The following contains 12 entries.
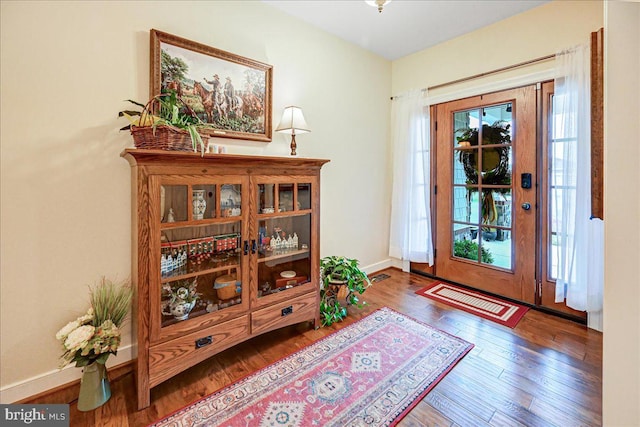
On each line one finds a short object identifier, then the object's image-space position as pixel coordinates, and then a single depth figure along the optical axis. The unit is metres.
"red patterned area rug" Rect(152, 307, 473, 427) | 1.43
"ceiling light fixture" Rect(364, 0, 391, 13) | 1.77
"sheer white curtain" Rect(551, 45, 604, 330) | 2.20
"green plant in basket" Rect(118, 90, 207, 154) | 1.50
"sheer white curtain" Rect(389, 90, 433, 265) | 3.35
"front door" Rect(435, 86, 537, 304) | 2.66
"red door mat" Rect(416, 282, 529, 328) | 2.49
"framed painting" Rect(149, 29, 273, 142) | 1.92
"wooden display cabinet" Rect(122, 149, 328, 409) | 1.50
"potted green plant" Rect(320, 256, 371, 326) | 2.40
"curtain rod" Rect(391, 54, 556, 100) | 2.48
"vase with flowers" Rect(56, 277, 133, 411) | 1.45
